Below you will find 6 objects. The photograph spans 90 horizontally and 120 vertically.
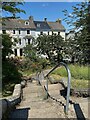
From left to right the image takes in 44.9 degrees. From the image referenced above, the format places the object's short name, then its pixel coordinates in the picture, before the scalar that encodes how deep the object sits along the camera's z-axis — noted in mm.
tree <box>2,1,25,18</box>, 4719
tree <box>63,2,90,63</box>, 8196
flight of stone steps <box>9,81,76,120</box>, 2193
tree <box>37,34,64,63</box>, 15910
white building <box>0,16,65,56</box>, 22308
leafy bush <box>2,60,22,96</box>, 5614
